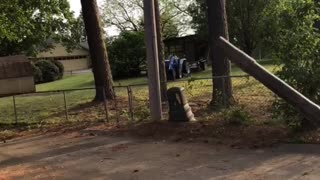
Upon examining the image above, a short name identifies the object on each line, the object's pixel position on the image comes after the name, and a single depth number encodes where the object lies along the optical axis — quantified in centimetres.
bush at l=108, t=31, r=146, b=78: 2191
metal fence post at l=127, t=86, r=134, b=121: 847
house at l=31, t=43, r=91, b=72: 5247
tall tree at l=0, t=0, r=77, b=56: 1392
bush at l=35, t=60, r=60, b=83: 3109
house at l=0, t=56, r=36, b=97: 979
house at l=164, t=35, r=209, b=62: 3044
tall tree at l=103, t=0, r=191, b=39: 4620
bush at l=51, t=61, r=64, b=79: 3332
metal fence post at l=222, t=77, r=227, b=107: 838
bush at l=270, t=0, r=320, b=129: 590
